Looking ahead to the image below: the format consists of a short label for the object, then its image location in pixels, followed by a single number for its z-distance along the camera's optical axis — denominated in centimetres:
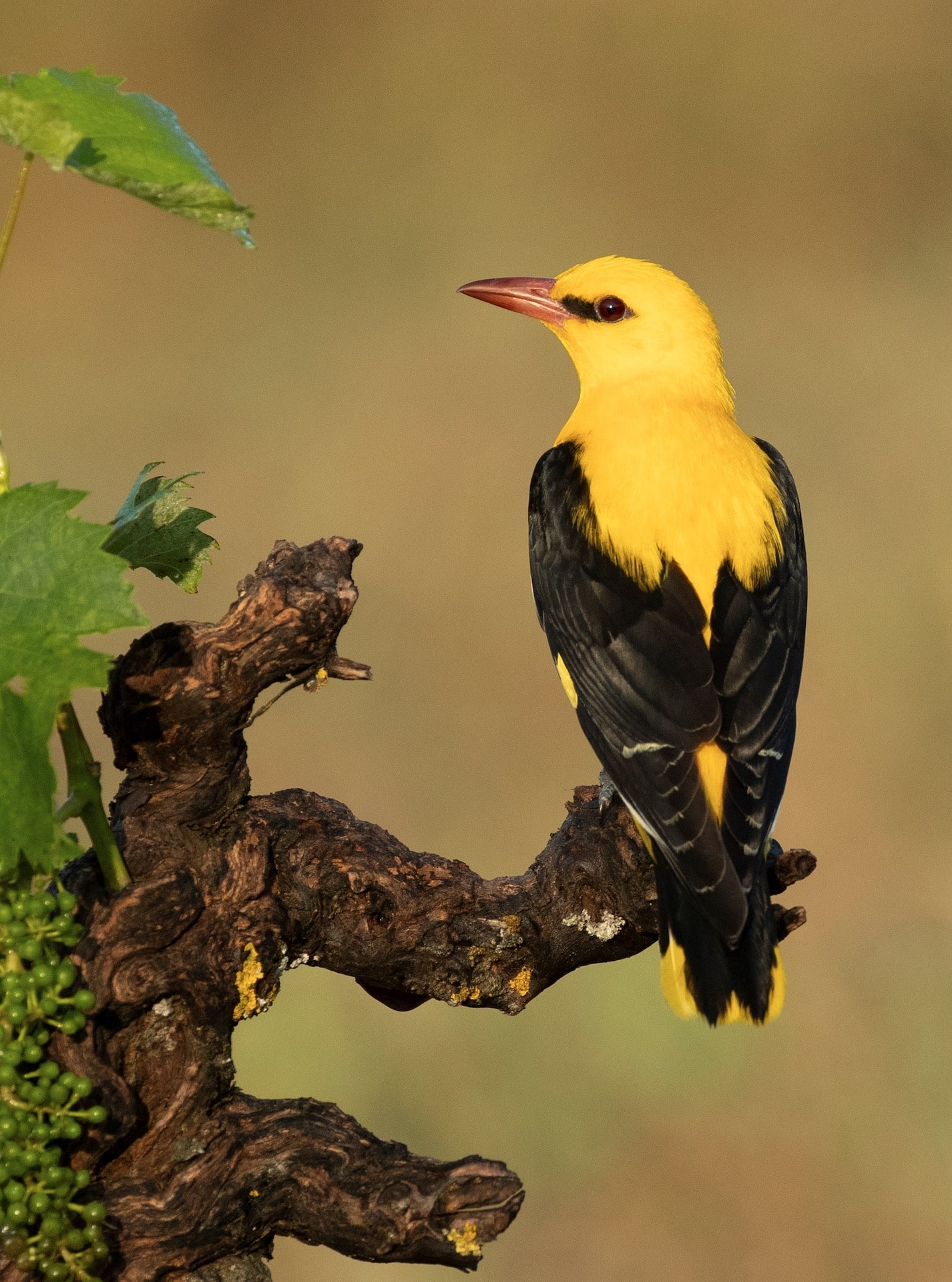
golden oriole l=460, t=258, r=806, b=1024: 647
